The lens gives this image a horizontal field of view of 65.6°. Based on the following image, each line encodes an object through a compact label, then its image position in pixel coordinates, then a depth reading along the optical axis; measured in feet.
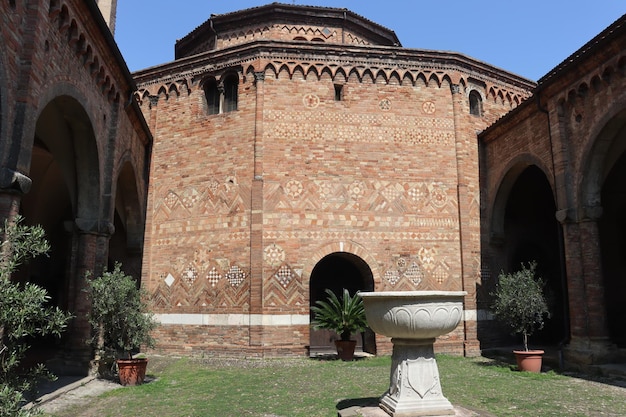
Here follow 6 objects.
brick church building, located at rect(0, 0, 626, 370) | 39.22
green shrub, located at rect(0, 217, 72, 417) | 12.46
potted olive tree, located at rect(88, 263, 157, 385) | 31.37
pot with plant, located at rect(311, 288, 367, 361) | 40.93
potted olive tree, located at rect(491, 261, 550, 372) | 35.53
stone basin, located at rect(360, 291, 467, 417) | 18.88
